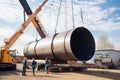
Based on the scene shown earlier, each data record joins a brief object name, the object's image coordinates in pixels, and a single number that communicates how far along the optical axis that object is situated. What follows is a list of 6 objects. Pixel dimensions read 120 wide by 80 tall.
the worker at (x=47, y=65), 21.52
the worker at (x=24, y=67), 20.08
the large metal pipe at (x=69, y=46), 19.08
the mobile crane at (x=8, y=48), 25.22
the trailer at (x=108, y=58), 32.38
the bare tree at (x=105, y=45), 96.73
